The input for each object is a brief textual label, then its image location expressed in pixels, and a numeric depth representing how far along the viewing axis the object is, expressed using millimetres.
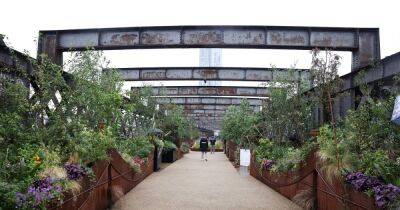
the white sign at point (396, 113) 6270
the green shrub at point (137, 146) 15203
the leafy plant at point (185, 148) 35375
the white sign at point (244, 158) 22244
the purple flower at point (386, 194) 5418
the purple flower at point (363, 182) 6194
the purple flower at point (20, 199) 4480
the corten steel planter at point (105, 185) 7050
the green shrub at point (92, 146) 8555
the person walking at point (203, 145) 31319
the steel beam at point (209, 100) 34000
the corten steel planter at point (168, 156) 24922
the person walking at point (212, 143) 39038
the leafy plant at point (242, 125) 22197
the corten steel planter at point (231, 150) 27781
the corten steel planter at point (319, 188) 6637
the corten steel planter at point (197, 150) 45775
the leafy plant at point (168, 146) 23875
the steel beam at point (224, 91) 26875
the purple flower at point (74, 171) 7073
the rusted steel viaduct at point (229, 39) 14273
